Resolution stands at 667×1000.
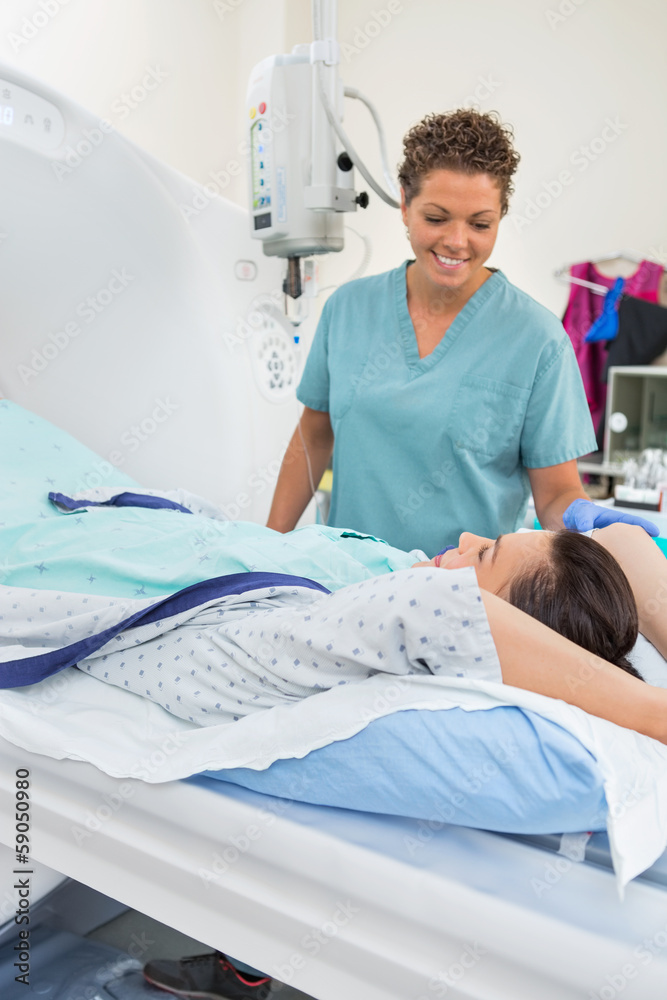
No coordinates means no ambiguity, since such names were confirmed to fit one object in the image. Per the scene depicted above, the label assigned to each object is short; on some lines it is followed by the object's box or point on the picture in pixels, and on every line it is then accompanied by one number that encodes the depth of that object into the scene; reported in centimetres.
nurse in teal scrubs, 124
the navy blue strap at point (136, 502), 141
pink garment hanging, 352
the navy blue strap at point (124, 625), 92
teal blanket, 109
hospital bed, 61
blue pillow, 66
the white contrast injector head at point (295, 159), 154
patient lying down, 74
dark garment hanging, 348
